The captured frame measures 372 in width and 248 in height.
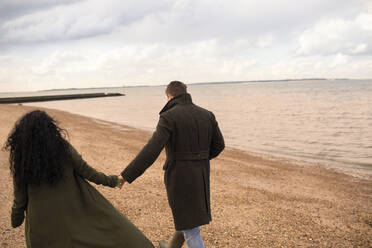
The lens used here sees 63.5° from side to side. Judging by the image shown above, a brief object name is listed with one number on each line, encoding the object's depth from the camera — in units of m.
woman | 2.48
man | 3.09
